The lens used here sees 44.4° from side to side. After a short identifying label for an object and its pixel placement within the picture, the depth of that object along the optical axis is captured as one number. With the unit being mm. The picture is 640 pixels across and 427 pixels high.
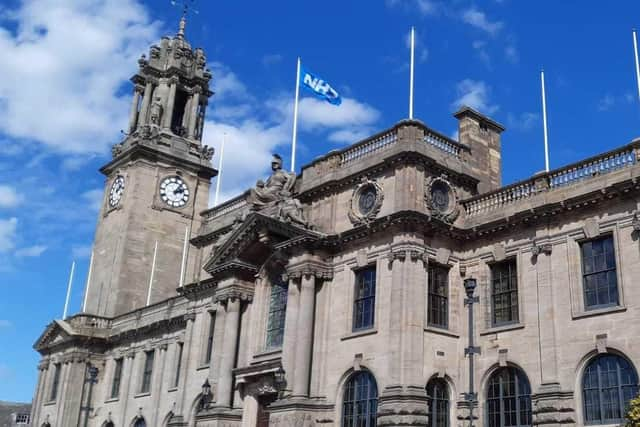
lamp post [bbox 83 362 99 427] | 36578
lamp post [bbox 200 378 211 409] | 34281
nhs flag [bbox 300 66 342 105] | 35656
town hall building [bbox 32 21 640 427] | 25797
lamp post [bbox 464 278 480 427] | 22953
